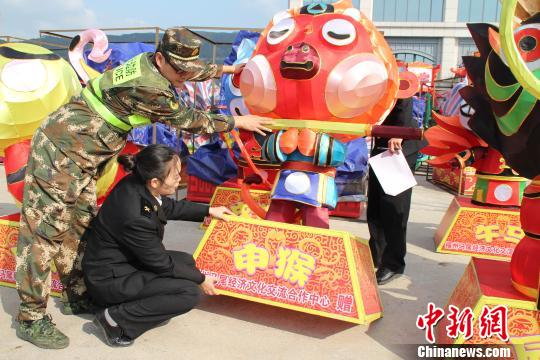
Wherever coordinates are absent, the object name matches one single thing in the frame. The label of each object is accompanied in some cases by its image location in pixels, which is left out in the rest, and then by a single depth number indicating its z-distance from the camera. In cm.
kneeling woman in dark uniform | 229
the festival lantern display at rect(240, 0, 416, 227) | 253
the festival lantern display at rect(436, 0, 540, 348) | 197
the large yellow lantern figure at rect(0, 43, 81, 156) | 320
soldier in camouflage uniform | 230
